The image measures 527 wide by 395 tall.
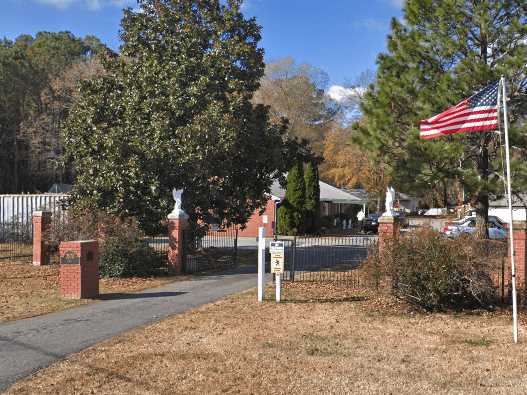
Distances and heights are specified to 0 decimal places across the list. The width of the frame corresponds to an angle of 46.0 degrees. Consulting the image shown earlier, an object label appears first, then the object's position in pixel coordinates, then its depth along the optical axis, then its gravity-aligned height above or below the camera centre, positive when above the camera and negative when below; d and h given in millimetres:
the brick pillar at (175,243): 17406 -373
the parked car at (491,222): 27159 +300
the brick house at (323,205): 37531 +1868
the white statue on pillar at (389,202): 13584 +617
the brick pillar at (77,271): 12727 -851
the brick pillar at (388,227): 12660 +49
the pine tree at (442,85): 16109 +3818
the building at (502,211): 46747 +1450
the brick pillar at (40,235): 19547 -157
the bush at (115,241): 16469 -299
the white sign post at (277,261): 12359 -631
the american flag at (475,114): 10164 +1904
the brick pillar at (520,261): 11742 -604
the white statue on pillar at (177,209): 17375 +587
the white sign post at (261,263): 12352 -662
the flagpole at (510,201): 9070 +416
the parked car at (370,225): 40094 +283
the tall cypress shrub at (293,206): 36469 +1389
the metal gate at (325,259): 16141 -1026
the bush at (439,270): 10969 -726
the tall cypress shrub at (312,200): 37375 +1810
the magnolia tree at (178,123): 17938 +3260
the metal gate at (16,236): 24566 -256
